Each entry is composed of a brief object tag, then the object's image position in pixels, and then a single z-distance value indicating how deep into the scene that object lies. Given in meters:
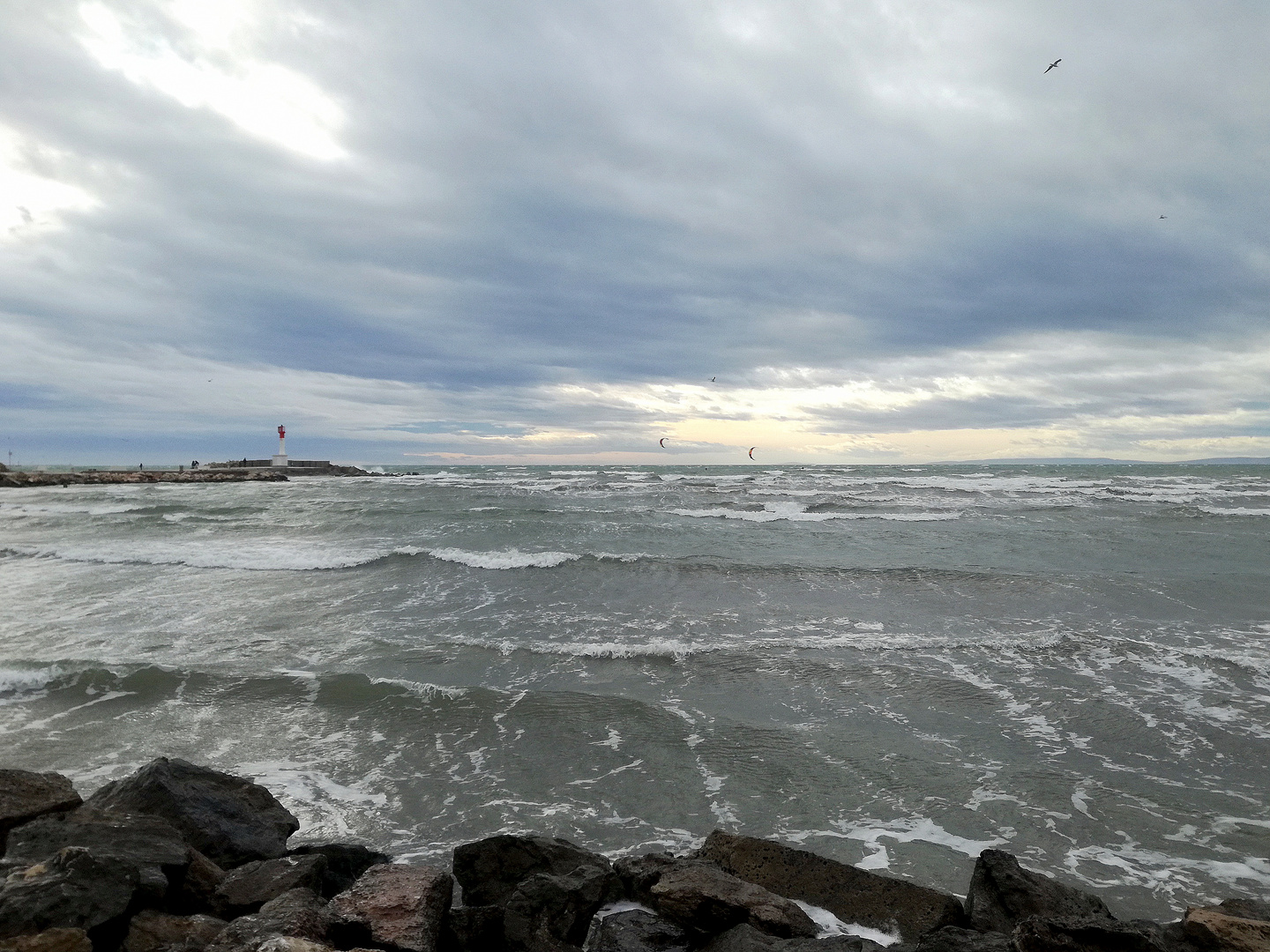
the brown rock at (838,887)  4.05
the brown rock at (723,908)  3.78
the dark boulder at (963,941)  3.42
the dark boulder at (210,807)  4.72
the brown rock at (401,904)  3.56
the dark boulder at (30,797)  4.45
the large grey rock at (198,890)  4.11
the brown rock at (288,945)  3.18
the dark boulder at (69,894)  3.41
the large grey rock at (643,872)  4.14
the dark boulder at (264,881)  4.02
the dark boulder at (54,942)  3.25
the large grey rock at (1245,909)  3.88
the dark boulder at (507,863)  4.31
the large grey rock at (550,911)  3.73
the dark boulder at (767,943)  3.53
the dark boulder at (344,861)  4.46
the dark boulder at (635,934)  3.66
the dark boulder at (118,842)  3.95
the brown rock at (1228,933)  3.48
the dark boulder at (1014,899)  3.81
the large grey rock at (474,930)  3.82
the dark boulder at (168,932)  3.54
